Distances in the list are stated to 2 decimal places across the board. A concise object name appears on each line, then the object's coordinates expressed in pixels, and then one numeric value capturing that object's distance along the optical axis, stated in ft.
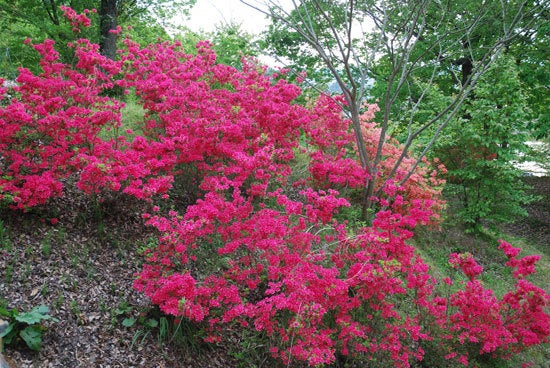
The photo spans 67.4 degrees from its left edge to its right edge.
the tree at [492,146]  28.40
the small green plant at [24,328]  10.05
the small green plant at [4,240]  12.96
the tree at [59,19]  28.96
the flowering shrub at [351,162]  20.44
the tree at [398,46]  19.11
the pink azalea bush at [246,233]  12.14
